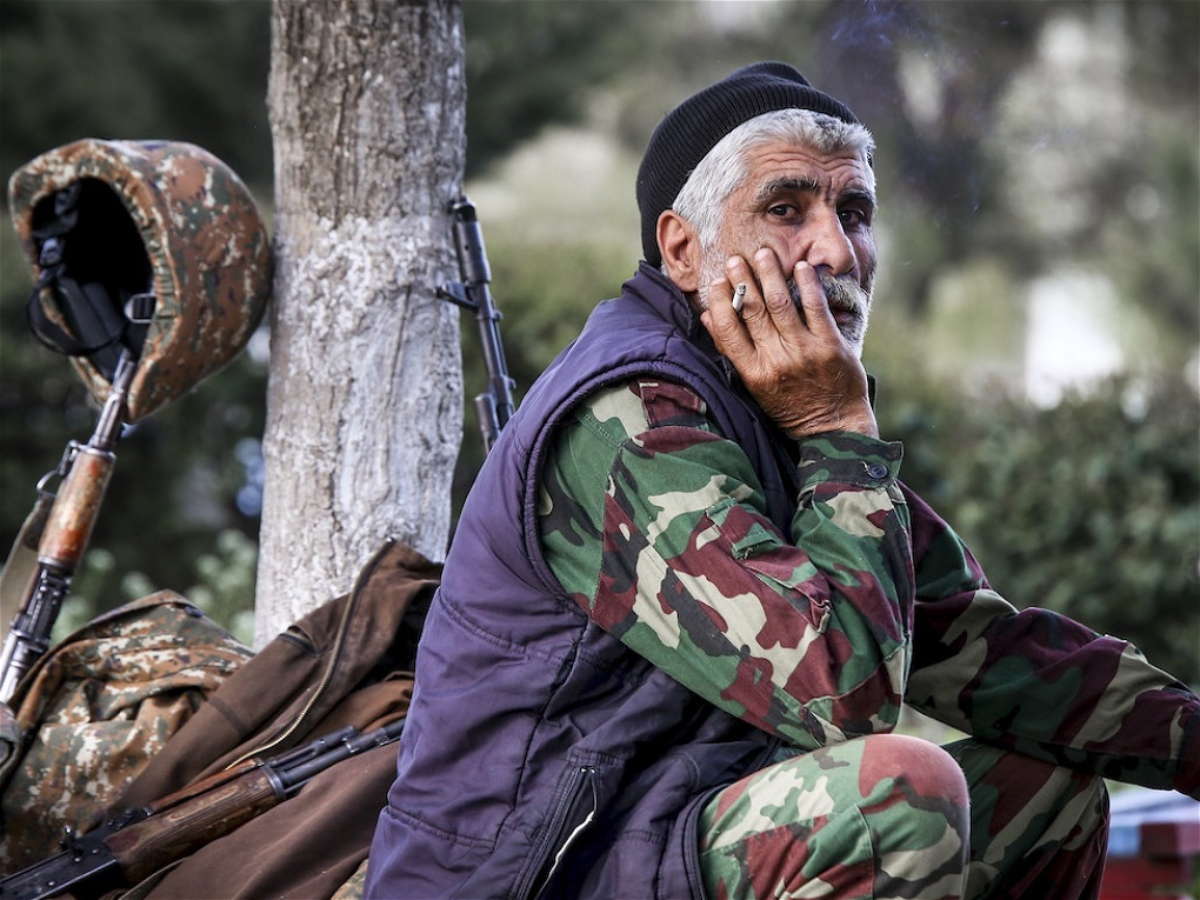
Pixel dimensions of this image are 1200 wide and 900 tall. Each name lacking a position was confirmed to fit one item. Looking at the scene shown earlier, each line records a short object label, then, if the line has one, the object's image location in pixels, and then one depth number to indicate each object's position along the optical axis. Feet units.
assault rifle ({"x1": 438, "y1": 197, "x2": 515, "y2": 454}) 25.35
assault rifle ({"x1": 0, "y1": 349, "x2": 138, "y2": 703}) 23.35
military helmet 24.00
